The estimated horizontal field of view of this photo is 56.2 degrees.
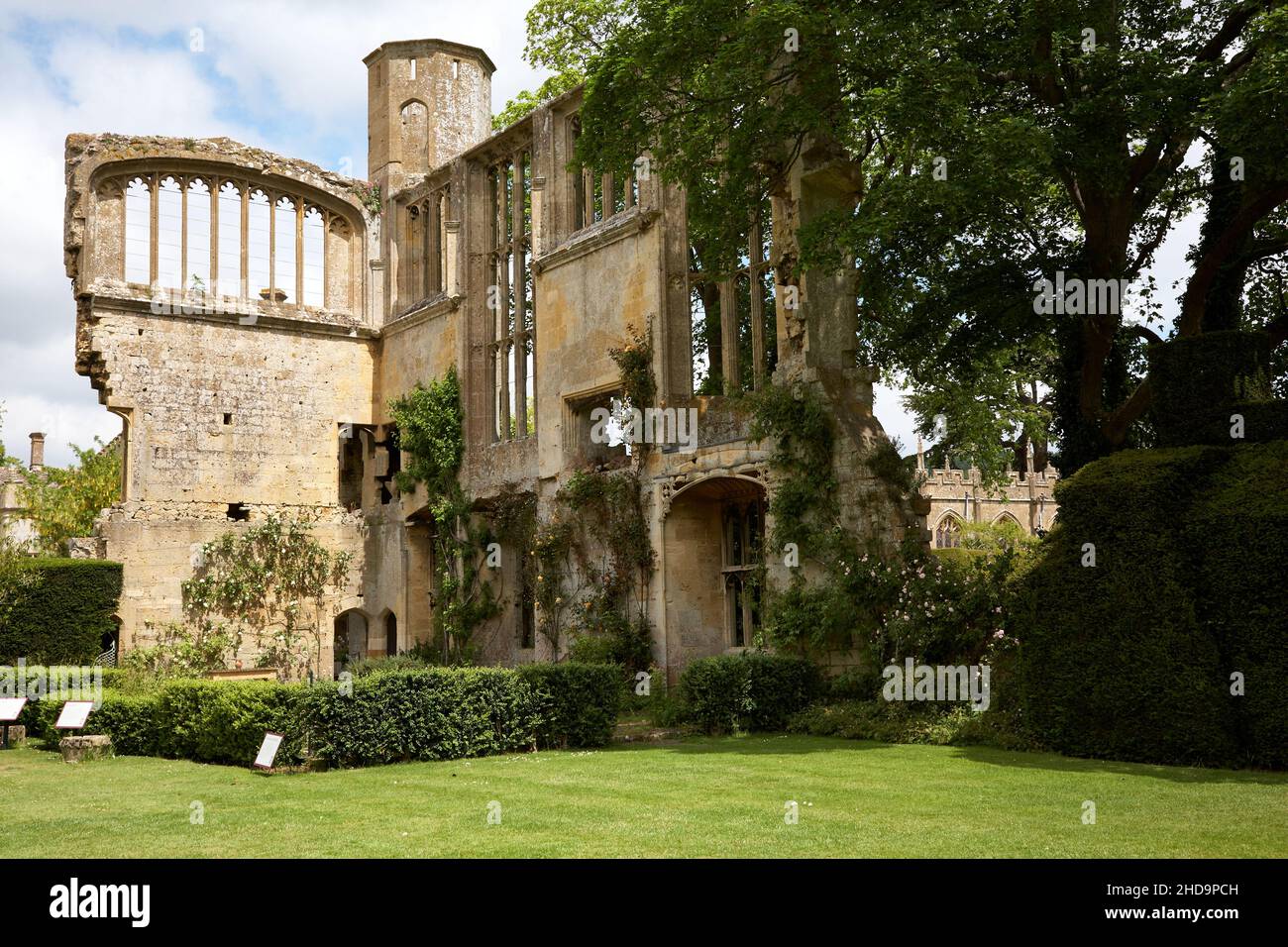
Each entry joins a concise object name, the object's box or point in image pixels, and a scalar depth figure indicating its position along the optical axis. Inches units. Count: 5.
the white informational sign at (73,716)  528.1
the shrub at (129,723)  531.8
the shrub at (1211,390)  422.6
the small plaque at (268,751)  420.8
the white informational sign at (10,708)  571.2
